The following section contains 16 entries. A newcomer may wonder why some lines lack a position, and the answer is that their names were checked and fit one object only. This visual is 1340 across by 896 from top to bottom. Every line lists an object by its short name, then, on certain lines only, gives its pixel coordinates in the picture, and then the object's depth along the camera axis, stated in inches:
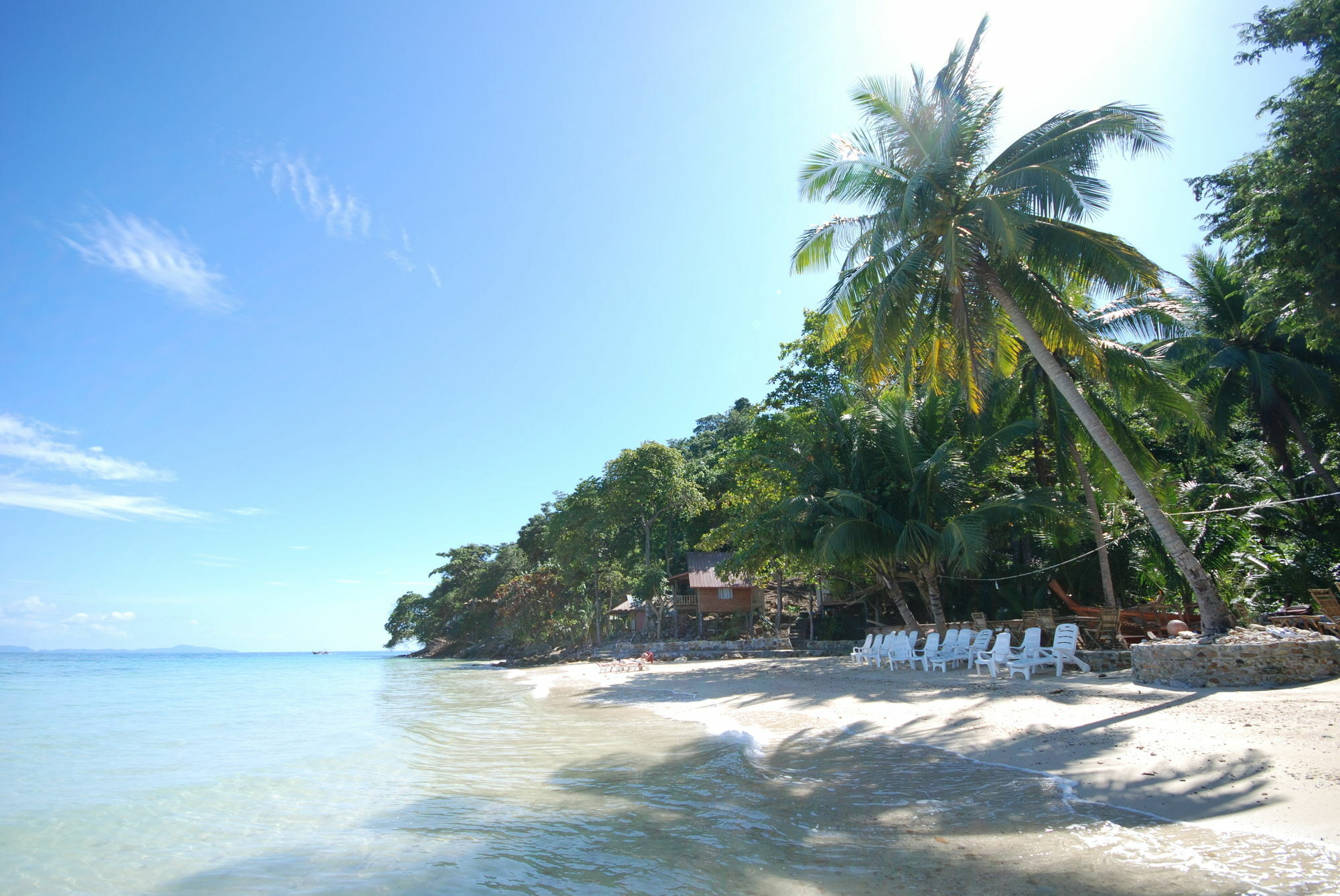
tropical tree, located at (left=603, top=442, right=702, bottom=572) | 1151.6
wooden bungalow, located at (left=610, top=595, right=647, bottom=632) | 1473.9
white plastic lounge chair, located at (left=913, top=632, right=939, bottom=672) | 564.1
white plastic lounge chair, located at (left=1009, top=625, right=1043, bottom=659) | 460.8
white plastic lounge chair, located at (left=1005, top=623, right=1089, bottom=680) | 446.9
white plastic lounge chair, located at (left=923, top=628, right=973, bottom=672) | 551.8
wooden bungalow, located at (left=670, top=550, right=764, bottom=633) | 1163.9
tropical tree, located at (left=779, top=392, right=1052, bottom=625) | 614.2
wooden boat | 506.6
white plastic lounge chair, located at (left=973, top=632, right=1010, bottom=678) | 474.9
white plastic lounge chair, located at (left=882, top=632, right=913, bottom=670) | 596.1
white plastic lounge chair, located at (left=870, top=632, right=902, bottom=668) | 628.1
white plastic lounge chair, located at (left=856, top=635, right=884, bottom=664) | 658.2
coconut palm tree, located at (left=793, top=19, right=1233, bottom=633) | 410.3
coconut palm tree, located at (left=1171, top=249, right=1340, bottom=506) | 620.7
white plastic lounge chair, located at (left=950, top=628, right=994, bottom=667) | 531.8
